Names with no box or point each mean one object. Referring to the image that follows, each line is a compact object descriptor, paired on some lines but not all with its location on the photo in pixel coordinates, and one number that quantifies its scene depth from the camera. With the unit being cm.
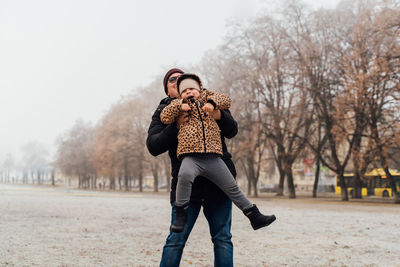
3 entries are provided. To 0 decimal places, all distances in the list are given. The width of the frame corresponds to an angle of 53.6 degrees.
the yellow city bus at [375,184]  3694
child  285
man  303
